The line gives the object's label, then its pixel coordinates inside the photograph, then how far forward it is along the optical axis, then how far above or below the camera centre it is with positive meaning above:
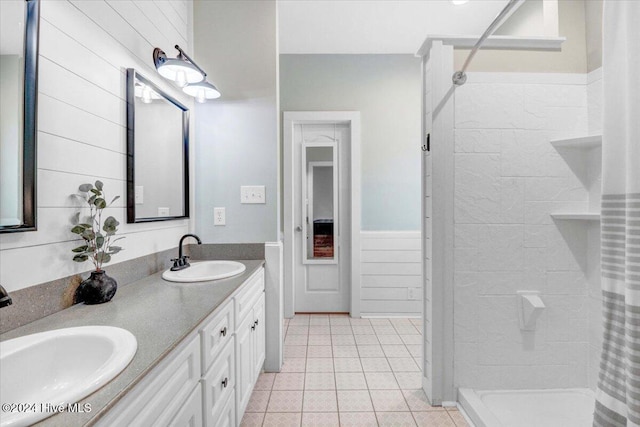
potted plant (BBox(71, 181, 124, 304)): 1.15 -0.14
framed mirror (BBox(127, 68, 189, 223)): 1.52 +0.34
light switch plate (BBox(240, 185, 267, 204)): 2.12 +0.13
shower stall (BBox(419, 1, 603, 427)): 1.74 -0.08
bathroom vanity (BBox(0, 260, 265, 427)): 0.67 -0.41
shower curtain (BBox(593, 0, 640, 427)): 0.79 -0.01
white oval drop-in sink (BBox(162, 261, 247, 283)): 1.70 -0.33
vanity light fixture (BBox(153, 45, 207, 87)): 1.62 +0.78
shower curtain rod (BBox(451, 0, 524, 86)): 1.31 +0.85
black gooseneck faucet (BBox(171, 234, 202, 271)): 1.72 -0.28
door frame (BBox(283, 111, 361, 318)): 3.13 +0.23
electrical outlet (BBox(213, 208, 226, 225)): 2.12 -0.01
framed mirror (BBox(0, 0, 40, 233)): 0.89 +0.31
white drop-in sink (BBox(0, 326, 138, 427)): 0.71 -0.37
